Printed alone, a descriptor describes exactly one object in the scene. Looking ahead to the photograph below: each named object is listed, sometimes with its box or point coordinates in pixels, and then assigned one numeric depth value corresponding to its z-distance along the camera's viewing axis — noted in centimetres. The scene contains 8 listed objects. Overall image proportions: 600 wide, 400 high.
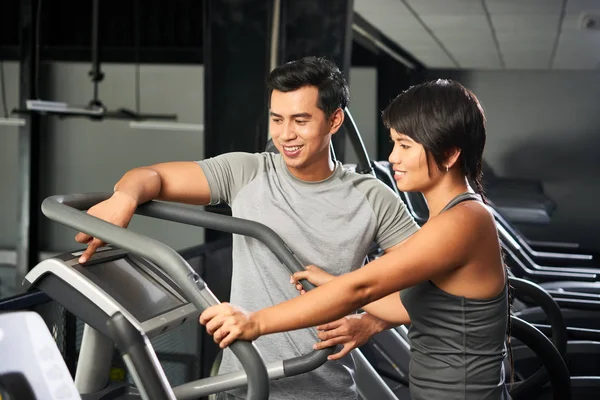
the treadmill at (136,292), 136
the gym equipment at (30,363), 131
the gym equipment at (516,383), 311
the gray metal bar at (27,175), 1011
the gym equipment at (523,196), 866
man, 176
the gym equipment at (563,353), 307
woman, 145
